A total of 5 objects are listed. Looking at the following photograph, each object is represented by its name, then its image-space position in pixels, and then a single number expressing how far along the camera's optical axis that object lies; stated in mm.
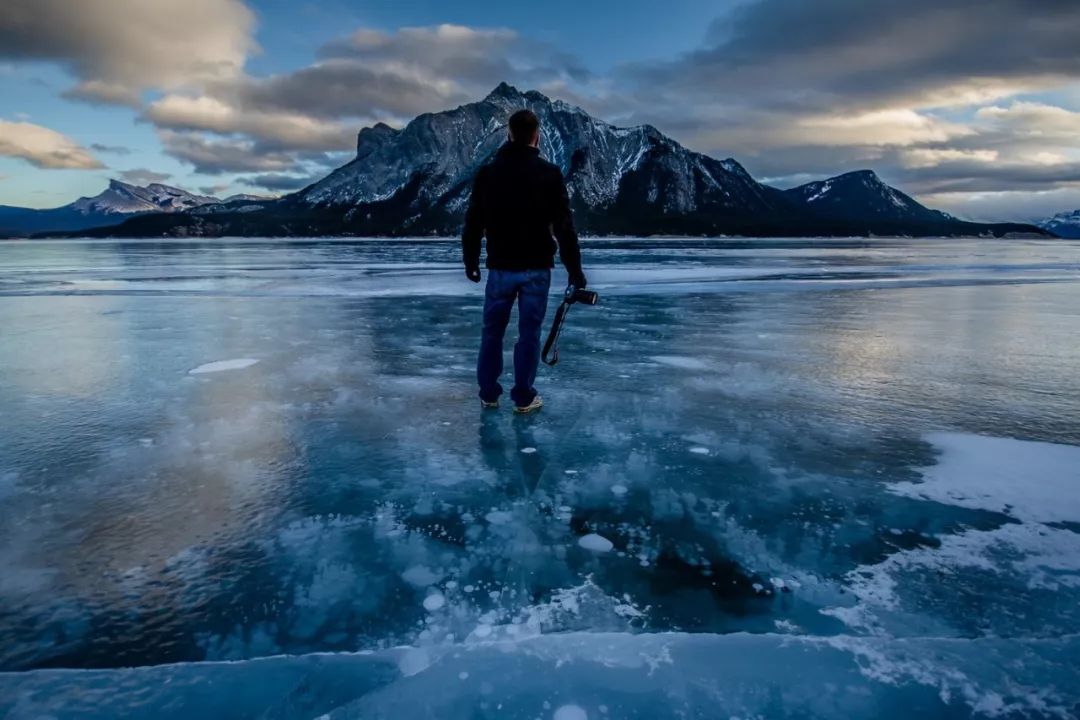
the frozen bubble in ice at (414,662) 2061
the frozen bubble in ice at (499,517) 3070
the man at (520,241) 4777
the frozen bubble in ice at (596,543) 2822
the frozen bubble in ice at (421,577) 2541
